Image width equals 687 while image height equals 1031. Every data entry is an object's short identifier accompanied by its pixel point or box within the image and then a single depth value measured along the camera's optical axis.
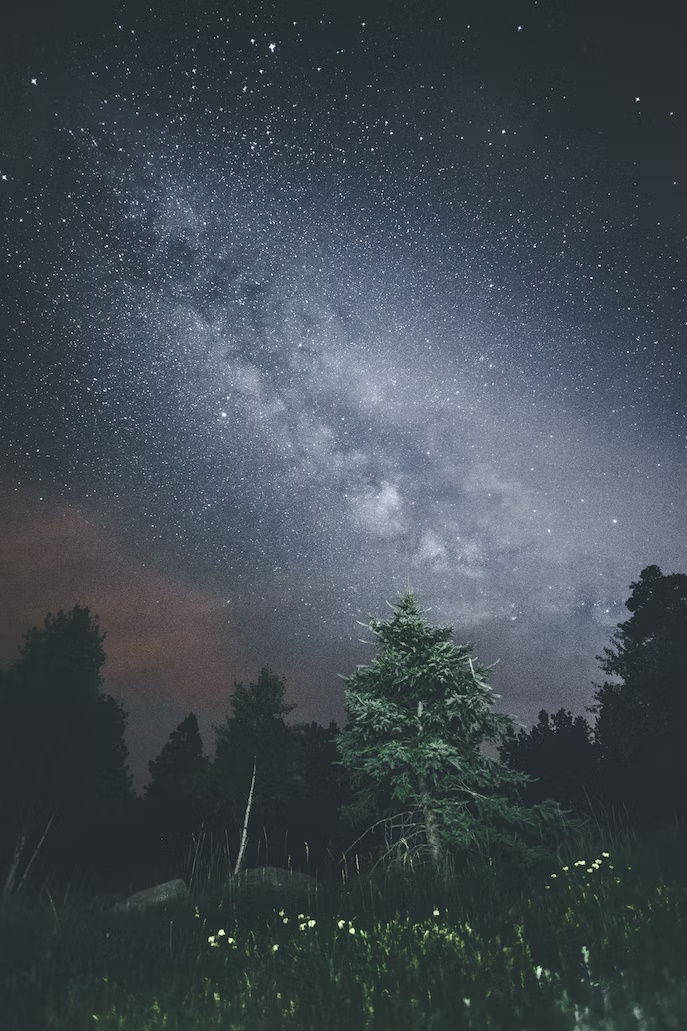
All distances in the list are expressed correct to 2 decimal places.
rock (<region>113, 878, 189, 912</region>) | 7.36
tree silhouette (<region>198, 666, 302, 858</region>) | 30.72
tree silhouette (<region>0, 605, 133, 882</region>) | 22.23
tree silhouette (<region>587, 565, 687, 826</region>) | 27.33
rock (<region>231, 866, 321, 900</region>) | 7.59
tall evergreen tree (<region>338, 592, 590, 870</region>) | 12.57
